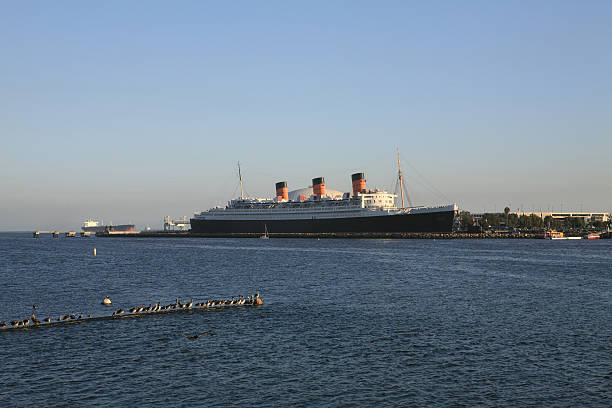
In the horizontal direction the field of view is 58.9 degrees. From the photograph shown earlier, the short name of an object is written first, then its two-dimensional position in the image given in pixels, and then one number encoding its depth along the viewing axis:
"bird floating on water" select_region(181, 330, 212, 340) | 31.50
